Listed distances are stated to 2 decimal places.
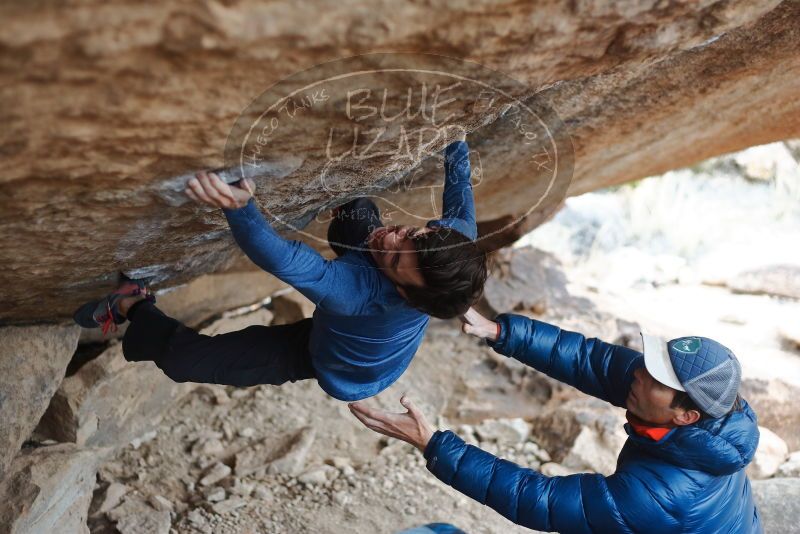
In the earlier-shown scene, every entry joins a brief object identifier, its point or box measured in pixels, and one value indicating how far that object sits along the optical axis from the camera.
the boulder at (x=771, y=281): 7.40
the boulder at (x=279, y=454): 3.88
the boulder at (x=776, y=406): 4.72
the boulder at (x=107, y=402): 3.47
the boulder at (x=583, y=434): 4.16
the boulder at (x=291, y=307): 4.82
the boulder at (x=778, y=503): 3.51
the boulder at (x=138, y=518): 3.30
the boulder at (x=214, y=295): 3.84
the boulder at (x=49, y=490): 2.84
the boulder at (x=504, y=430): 4.52
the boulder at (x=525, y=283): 5.77
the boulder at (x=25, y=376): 2.92
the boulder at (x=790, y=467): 4.26
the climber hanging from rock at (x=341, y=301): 1.94
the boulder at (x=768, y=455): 4.22
